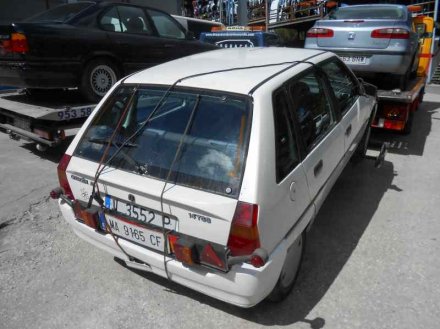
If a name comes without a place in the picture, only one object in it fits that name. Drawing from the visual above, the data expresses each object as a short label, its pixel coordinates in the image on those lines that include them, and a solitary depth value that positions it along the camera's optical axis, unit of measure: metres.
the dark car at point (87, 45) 4.80
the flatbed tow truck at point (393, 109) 5.16
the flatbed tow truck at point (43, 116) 4.83
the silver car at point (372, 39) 5.34
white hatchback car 2.01
